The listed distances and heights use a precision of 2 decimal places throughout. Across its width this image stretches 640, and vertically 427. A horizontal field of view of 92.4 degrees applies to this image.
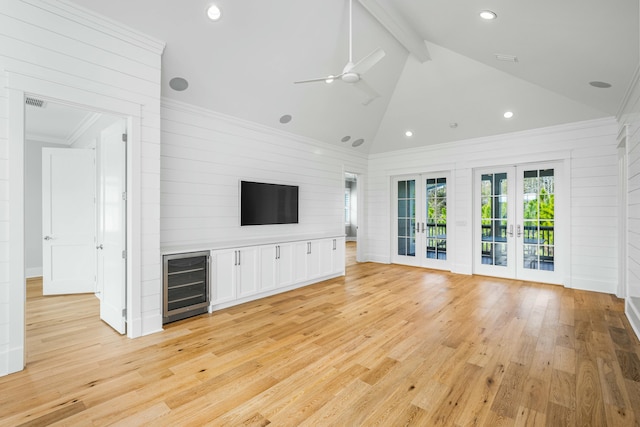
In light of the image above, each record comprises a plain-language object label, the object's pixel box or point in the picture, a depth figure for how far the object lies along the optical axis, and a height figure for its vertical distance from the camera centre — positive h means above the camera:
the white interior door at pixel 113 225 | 3.36 -0.16
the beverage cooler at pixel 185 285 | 3.64 -0.91
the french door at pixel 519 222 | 5.66 -0.20
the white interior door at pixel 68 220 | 4.79 -0.14
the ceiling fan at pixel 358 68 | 3.32 +1.62
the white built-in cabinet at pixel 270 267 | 4.19 -0.90
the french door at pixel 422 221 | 6.96 -0.22
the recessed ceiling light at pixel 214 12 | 3.25 +2.14
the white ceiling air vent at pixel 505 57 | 4.11 +2.10
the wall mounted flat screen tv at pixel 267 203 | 4.99 +0.14
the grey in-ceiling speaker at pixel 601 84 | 4.01 +1.68
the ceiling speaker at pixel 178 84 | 3.88 +1.64
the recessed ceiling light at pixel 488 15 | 3.23 +2.11
